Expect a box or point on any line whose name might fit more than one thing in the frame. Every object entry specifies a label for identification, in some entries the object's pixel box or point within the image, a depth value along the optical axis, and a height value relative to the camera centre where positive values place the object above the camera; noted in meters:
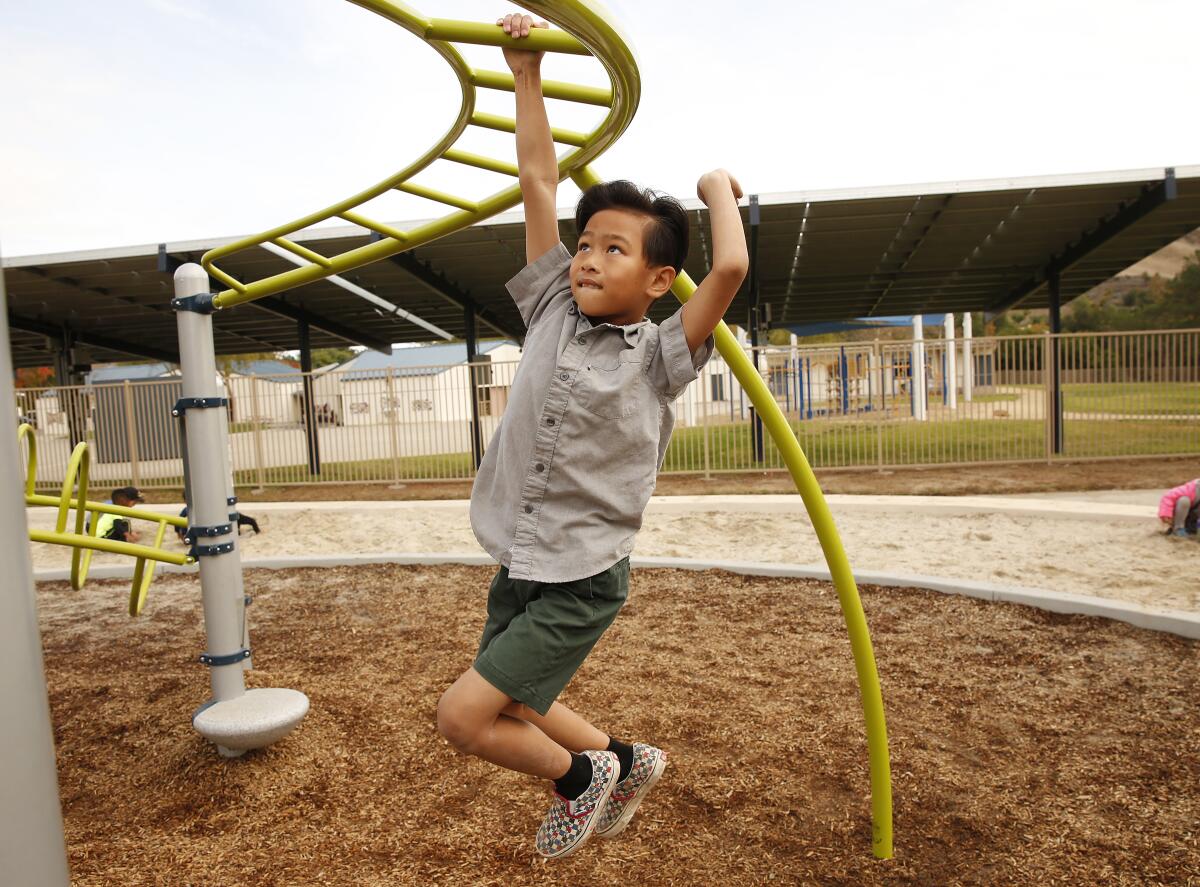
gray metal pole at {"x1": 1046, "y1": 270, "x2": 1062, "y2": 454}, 11.23 -0.05
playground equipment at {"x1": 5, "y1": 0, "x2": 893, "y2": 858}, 1.56 +0.25
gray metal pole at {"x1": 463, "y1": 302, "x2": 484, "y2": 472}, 12.01 +0.05
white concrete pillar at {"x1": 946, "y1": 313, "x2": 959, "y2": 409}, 11.01 +0.23
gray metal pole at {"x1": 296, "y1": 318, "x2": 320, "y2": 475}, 12.51 +0.08
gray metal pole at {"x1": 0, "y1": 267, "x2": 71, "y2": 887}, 0.78 -0.26
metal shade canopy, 10.58 +2.31
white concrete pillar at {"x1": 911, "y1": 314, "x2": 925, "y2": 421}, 10.80 +0.22
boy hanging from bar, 1.63 -0.05
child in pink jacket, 5.89 -0.88
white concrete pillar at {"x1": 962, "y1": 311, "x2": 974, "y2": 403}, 10.76 +0.30
